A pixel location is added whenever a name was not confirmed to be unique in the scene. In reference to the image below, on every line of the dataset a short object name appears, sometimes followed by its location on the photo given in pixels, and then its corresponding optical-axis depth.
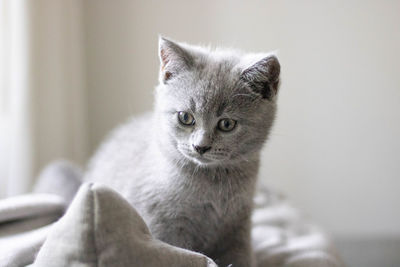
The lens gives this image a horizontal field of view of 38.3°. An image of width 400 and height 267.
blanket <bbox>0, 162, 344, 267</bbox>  0.30
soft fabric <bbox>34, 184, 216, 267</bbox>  0.30
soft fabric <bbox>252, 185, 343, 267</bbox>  0.43
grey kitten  0.38
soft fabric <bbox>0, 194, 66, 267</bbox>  0.35
